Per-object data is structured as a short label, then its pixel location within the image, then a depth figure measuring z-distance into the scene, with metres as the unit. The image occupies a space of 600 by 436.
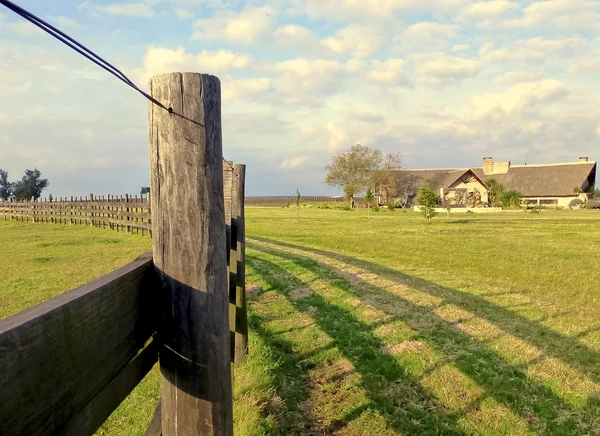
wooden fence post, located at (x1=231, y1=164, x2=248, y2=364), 4.60
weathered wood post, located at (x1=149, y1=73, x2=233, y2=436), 1.52
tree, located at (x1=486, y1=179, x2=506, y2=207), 50.81
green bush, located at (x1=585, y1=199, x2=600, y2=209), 50.60
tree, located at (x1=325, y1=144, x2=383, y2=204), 61.22
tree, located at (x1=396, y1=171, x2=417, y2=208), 62.82
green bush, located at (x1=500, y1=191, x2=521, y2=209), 49.94
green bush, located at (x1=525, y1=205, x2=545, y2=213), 43.31
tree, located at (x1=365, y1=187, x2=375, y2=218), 45.04
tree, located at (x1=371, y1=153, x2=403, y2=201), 59.81
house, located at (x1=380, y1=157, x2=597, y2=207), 56.59
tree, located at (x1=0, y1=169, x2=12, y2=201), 39.88
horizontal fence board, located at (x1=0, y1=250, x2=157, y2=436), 0.90
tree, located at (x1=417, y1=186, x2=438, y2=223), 30.02
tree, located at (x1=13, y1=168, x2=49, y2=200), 40.91
